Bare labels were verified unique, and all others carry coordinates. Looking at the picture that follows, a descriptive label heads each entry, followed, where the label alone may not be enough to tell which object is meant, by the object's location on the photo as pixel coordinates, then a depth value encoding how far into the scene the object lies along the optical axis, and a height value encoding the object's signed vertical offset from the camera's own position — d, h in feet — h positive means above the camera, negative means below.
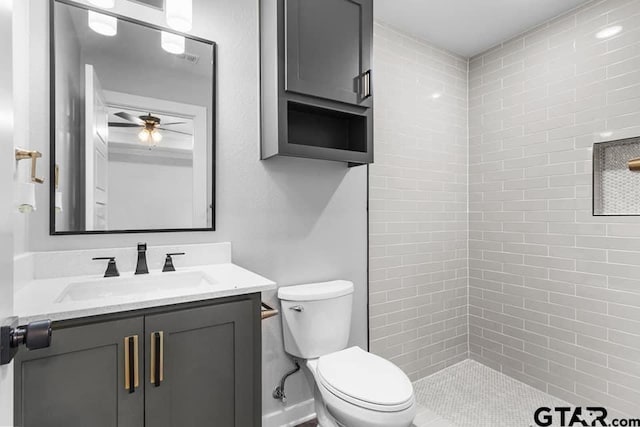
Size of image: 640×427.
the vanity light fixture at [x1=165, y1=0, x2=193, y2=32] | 4.98 +3.07
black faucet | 4.67 -0.64
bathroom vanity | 3.03 -1.43
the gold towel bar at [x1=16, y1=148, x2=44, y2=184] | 3.26 +0.61
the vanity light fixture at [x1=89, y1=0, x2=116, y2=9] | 4.68 +3.04
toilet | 4.29 -2.36
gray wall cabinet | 5.22 +2.40
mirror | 4.56 +1.36
